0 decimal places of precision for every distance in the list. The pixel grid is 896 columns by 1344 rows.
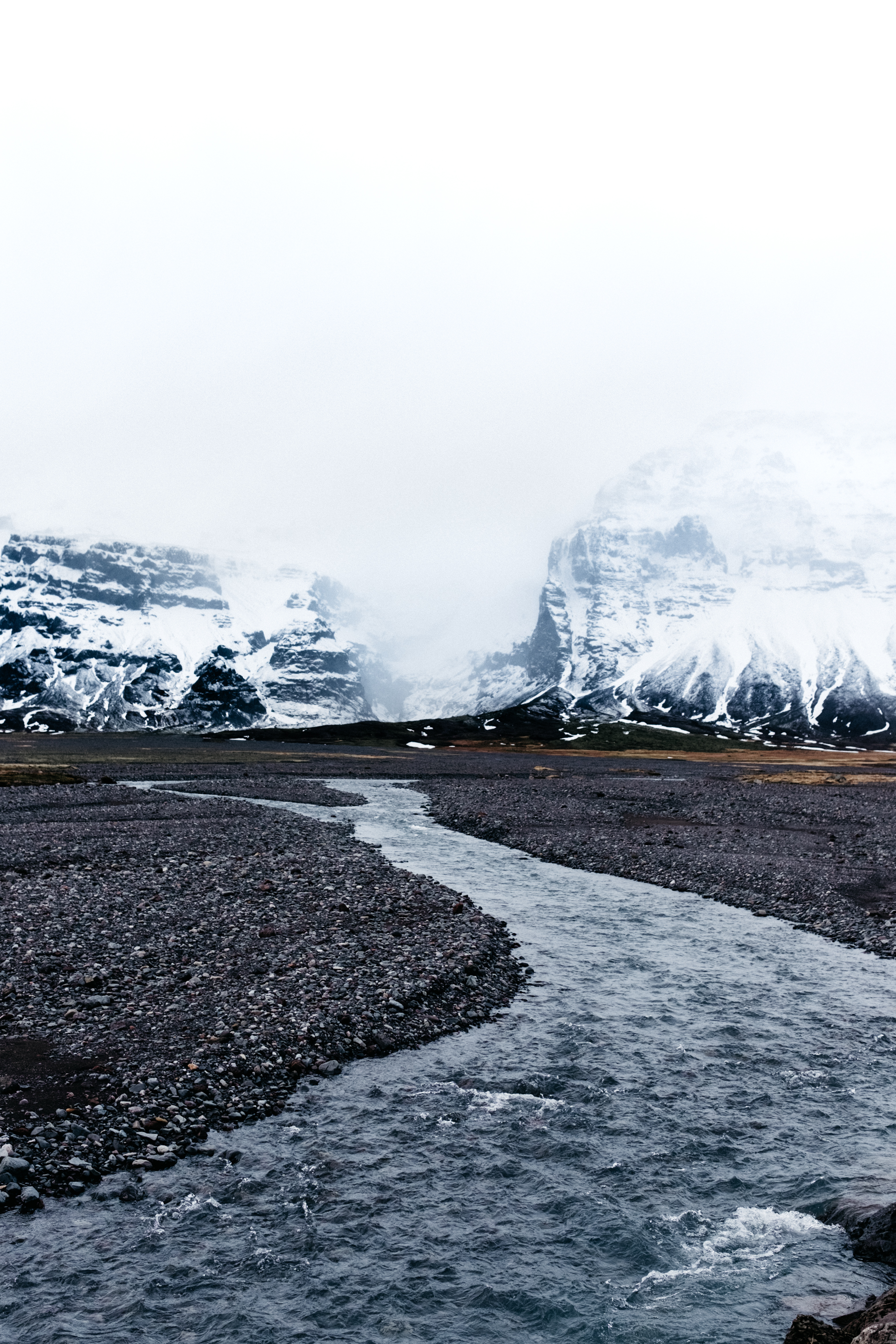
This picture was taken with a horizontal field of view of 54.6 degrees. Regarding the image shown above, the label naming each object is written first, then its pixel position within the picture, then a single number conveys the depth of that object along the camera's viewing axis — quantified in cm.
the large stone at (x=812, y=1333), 966
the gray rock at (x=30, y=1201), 1284
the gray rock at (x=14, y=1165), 1348
